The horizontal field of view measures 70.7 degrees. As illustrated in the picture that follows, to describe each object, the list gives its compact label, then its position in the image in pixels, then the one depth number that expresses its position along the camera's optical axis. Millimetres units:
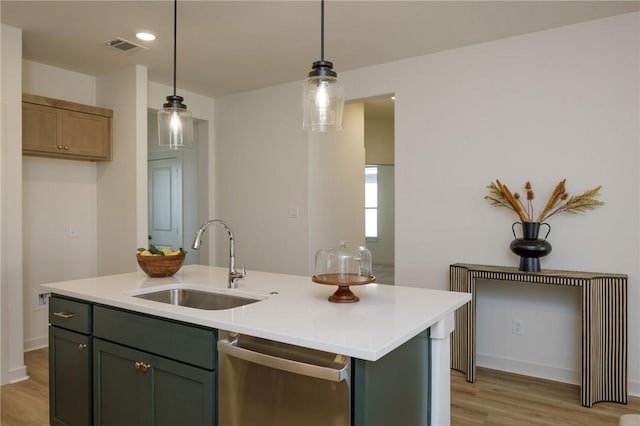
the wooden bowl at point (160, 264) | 2553
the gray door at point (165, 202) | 5930
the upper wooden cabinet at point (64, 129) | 3641
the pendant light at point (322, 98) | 1962
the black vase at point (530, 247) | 3027
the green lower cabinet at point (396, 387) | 1410
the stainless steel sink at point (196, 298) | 2236
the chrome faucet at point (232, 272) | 2264
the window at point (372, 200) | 8977
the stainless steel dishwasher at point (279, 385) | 1424
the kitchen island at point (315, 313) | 1463
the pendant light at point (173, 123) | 2615
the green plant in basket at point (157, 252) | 2615
